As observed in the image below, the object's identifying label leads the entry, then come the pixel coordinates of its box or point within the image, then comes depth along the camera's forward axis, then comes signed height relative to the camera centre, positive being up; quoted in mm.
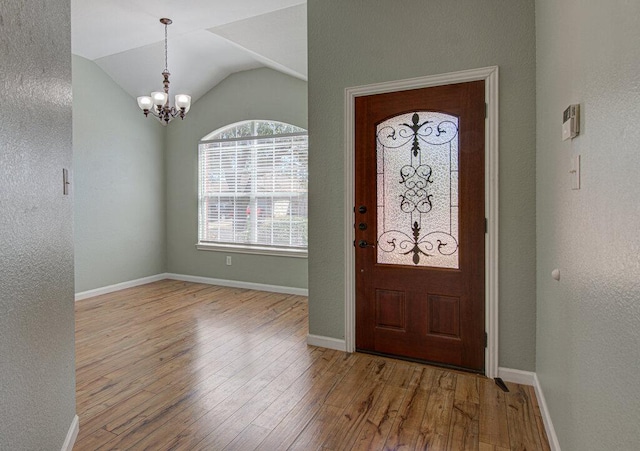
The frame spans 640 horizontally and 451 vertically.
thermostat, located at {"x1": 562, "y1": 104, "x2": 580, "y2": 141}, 1485 +392
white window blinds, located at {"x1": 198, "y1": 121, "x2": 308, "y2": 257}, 5152 +426
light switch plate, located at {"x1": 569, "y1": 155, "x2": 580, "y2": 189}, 1488 +184
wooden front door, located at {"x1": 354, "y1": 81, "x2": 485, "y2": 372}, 2688 -58
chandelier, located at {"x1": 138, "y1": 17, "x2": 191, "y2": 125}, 4051 +1295
